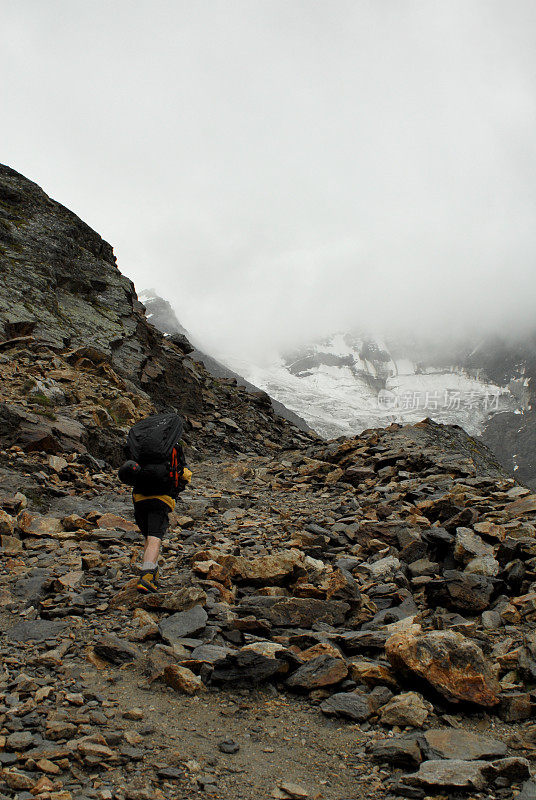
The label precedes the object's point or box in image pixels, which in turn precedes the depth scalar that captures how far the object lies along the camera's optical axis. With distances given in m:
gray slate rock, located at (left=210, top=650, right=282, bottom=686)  3.75
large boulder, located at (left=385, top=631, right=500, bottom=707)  3.44
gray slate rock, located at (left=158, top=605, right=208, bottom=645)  4.40
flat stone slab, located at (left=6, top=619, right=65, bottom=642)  4.25
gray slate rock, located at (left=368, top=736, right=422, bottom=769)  2.88
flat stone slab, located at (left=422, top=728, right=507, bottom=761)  2.90
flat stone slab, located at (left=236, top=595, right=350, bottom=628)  4.83
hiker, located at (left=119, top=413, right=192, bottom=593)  6.21
